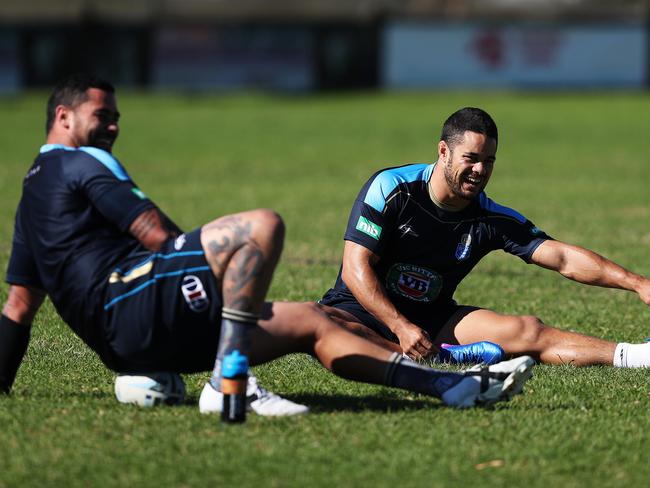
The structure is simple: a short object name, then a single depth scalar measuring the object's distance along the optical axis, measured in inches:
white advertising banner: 3417.8
